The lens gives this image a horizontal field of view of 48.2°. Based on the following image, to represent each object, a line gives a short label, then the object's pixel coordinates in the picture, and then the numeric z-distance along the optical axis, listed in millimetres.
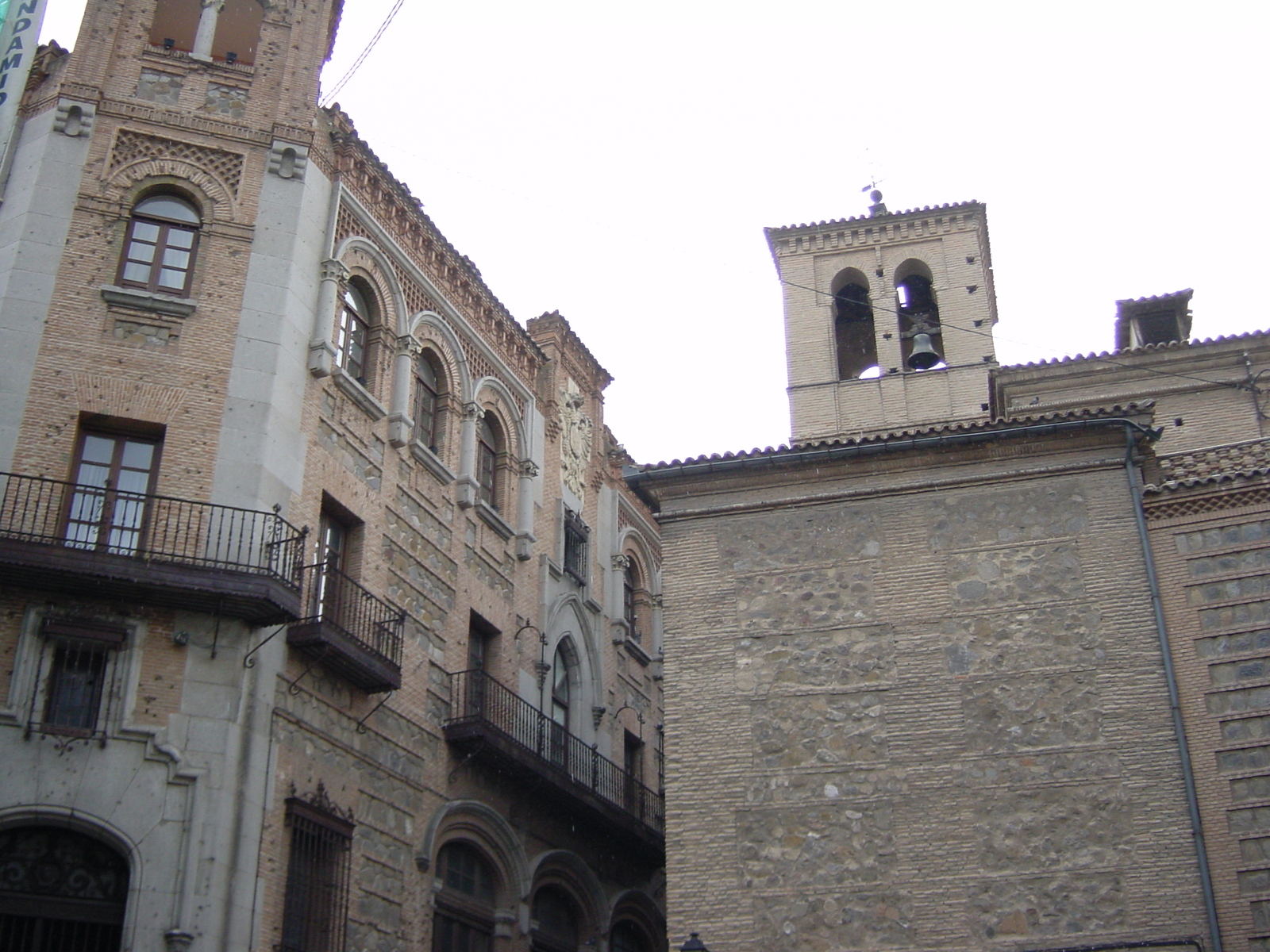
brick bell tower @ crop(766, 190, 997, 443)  23219
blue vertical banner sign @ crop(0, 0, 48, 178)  15195
